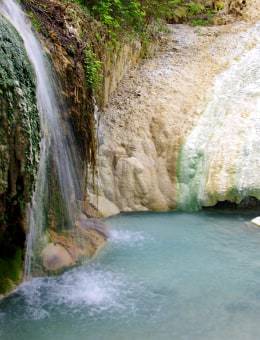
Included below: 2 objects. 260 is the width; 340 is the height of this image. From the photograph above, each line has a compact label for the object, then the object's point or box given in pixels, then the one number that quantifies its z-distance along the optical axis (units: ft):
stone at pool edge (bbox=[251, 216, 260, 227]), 24.78
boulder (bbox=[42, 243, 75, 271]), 18.71
